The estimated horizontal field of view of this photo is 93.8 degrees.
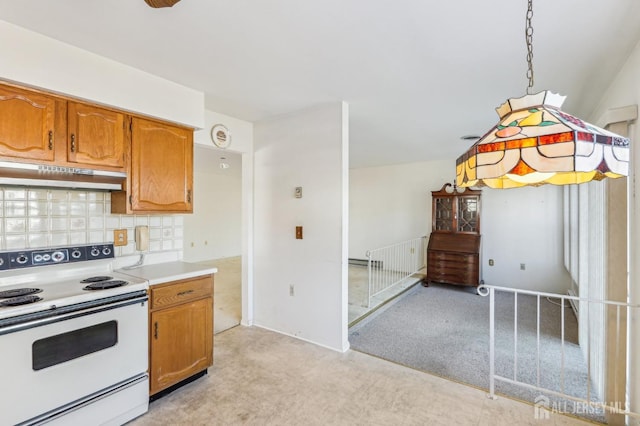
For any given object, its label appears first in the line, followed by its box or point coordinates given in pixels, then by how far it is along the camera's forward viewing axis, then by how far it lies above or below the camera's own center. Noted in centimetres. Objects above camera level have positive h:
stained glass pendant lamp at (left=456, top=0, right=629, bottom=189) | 82 +19
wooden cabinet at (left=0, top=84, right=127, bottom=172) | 176 +53
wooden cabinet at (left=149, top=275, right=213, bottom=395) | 212 -90
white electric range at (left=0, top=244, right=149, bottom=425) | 155 -74
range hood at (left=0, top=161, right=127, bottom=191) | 178 +24
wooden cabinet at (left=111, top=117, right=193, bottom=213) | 229 +34
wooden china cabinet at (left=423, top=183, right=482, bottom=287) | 508 -47
